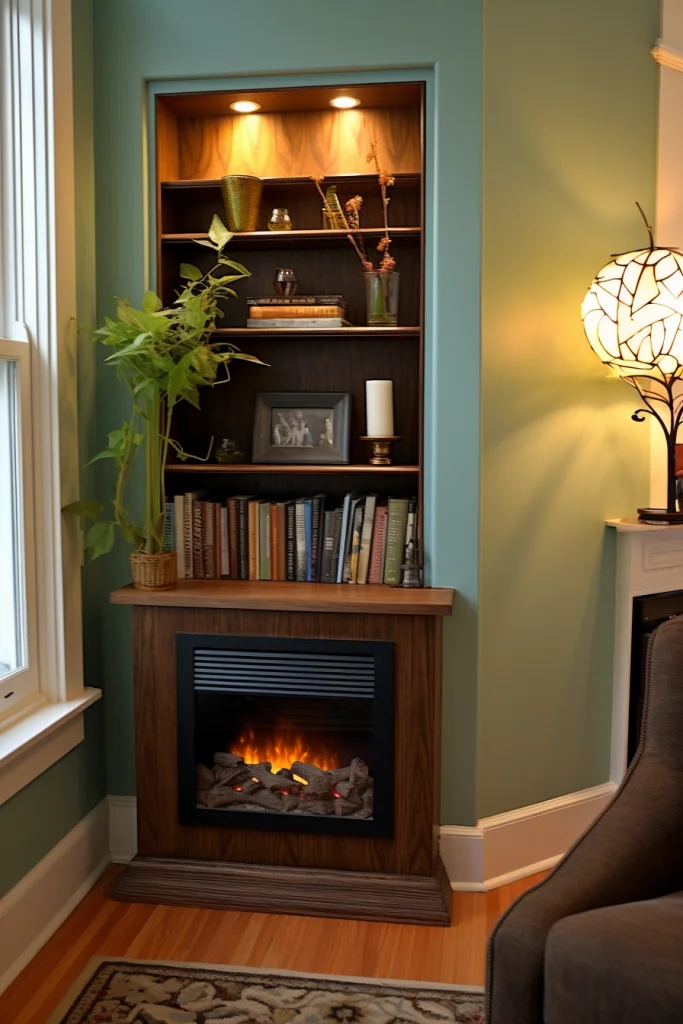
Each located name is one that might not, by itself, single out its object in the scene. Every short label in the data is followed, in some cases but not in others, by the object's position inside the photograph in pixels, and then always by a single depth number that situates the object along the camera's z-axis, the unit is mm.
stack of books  2854
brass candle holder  2910
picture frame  2996
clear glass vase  2857
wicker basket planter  2715
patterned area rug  2178
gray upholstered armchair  1476
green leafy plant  2551
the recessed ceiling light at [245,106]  2900
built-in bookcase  2951
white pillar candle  2900
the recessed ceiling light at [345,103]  2871
